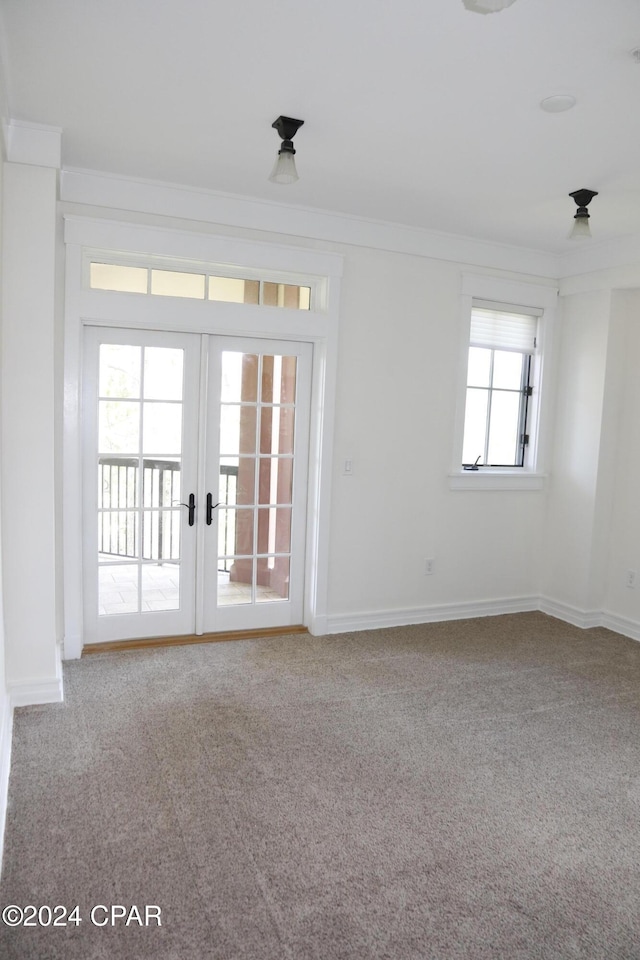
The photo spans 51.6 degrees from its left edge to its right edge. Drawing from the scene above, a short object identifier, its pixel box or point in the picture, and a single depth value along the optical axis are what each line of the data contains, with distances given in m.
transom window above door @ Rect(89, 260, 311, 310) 3.89
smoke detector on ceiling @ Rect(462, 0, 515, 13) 1.75
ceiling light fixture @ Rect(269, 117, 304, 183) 2.89
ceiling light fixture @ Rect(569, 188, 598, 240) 3.52
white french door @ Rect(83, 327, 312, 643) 4.04
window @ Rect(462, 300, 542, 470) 5.04
